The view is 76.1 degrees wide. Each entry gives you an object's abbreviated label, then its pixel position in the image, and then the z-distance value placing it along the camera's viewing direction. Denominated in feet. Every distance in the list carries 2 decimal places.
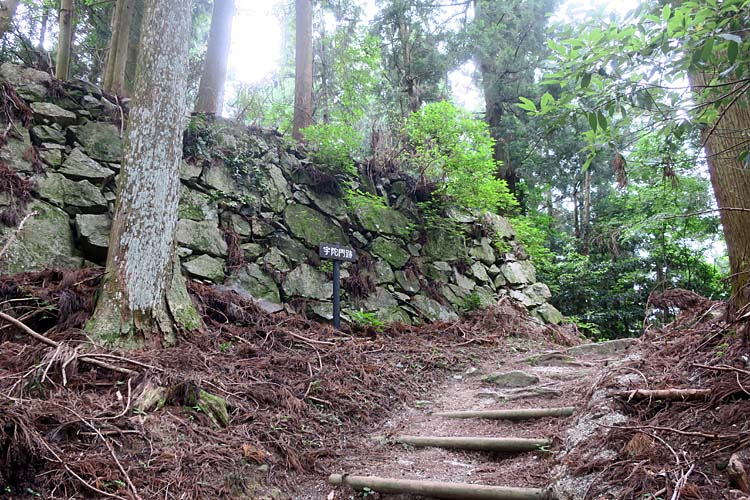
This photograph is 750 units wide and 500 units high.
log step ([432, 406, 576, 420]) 11.62
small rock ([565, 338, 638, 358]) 17.89
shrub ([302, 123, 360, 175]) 22.94
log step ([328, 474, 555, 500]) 8.11
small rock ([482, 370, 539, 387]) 15.65
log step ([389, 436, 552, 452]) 10.22
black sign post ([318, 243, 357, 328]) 18.39
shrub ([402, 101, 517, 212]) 25.53
